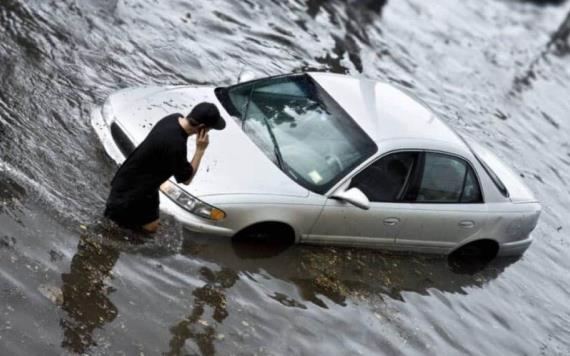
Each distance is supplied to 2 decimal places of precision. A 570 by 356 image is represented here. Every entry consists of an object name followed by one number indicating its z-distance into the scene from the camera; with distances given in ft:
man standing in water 38.40
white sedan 46.19
